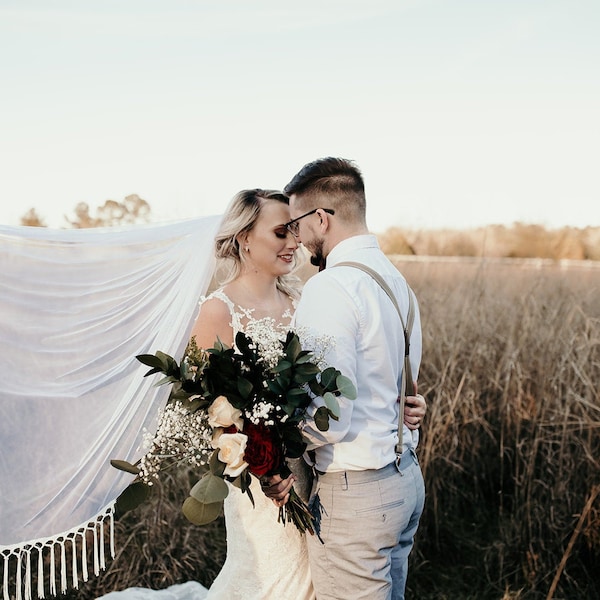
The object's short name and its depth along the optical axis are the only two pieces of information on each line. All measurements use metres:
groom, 2.32
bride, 2.92
